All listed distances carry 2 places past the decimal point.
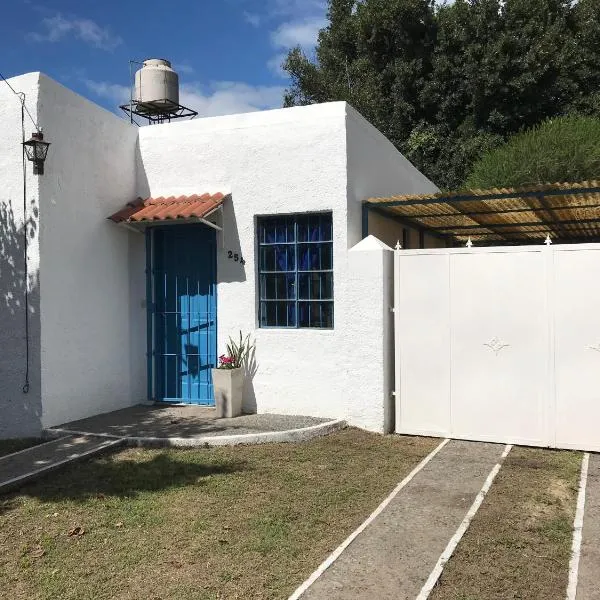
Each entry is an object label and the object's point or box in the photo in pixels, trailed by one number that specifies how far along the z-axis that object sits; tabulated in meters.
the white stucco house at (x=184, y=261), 7.45
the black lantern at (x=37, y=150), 7.29
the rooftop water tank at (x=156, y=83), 11.73
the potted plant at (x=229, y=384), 7.92
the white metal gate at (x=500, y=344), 6.39
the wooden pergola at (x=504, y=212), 7.23
